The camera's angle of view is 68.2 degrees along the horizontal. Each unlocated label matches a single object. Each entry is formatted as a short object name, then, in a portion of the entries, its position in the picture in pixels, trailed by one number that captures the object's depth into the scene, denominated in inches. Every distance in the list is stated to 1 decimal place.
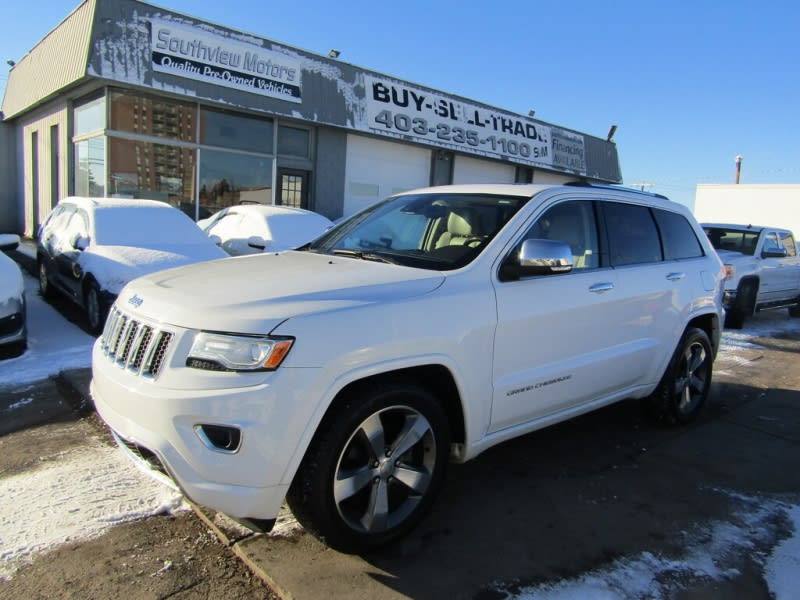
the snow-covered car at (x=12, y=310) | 208.2
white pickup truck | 376.2
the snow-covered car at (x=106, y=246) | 250.2
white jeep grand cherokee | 91.4
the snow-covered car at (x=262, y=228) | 347.3
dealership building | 408.2
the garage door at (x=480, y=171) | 673.0
